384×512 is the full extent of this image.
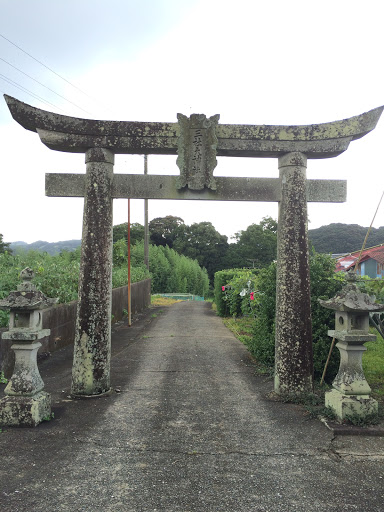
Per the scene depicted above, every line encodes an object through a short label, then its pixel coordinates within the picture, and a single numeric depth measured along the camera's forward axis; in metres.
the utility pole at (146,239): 23.05
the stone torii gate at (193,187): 5.57
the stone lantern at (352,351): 4.67
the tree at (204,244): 46.59
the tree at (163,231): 46.78
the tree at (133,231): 39.83
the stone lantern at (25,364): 4.57
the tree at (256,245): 43.88
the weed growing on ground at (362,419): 4.56
